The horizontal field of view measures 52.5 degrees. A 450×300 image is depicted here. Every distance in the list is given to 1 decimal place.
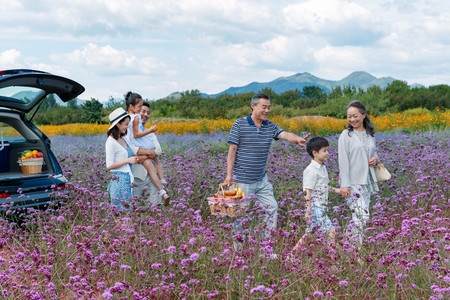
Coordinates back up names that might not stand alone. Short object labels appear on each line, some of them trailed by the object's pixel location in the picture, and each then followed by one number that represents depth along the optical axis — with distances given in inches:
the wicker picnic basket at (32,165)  260.2
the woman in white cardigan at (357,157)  215.3
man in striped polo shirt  213.0
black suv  226.7
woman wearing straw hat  228.5
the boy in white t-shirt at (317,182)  203.0
